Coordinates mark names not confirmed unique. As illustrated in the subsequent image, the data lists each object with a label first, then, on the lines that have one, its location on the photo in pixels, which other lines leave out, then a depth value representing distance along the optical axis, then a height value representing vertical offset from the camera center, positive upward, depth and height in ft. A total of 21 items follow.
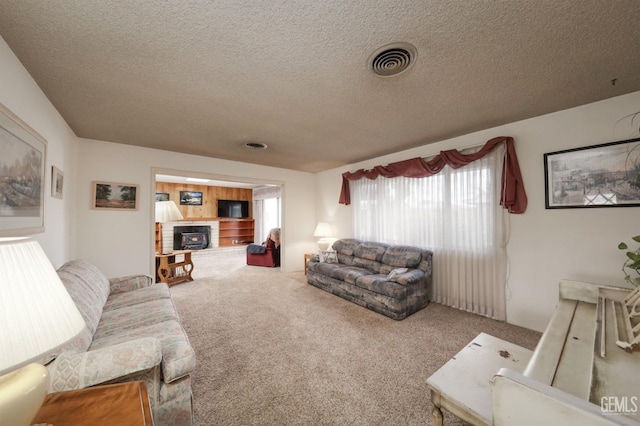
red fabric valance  8.59 +2.27
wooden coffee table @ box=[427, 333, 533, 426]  3.36 -2.70
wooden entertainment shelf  27.91 -1.76
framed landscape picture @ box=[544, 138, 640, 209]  6.74 +1.21
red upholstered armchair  19.19 -2.88
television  27.37 +1.13
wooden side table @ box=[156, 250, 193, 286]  13.91 -3.13
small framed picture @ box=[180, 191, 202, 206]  25.11 +2.16
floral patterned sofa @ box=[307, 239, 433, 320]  9.46 -2.74
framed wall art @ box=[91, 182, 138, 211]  10.82 +1.05
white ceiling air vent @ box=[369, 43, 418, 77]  4.86 +3.48
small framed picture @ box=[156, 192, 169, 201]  23.52 +2.23
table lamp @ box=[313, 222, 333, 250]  16.05 -1.06
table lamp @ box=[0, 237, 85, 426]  1.72 -0.84
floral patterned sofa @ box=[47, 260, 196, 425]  3.47 -2.55
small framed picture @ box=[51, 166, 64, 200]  7.53 +1.24
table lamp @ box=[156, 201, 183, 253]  14.23 +0.37
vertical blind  9.27 -0.51
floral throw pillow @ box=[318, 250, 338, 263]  13.83 -2.38
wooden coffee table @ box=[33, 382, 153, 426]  2.45 -2.11
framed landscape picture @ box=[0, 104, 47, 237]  4.65 +0.97
